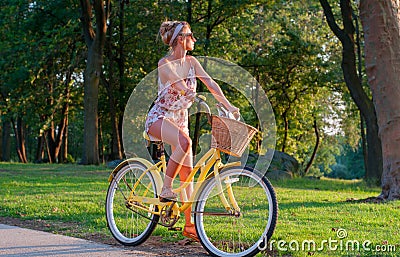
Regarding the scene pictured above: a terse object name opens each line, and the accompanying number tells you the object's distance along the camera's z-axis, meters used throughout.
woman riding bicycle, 6.02
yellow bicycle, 5.63
